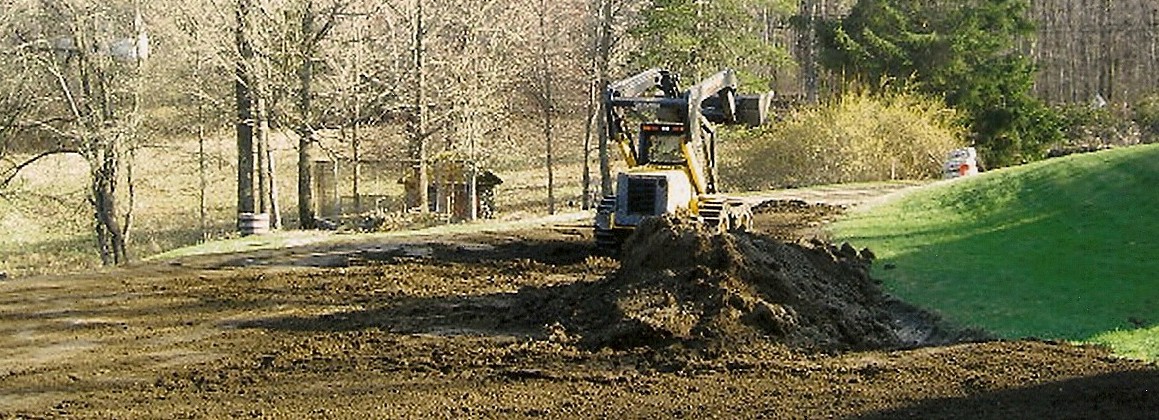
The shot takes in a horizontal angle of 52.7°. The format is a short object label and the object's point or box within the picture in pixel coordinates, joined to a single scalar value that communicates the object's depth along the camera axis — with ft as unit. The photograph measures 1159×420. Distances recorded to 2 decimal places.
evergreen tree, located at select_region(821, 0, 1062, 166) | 125.08
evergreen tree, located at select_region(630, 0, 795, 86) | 123.13
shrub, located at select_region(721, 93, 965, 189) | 116.26
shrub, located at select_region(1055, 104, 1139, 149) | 136.46
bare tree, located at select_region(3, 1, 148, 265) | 95.30
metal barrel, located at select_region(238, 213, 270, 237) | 81.10
